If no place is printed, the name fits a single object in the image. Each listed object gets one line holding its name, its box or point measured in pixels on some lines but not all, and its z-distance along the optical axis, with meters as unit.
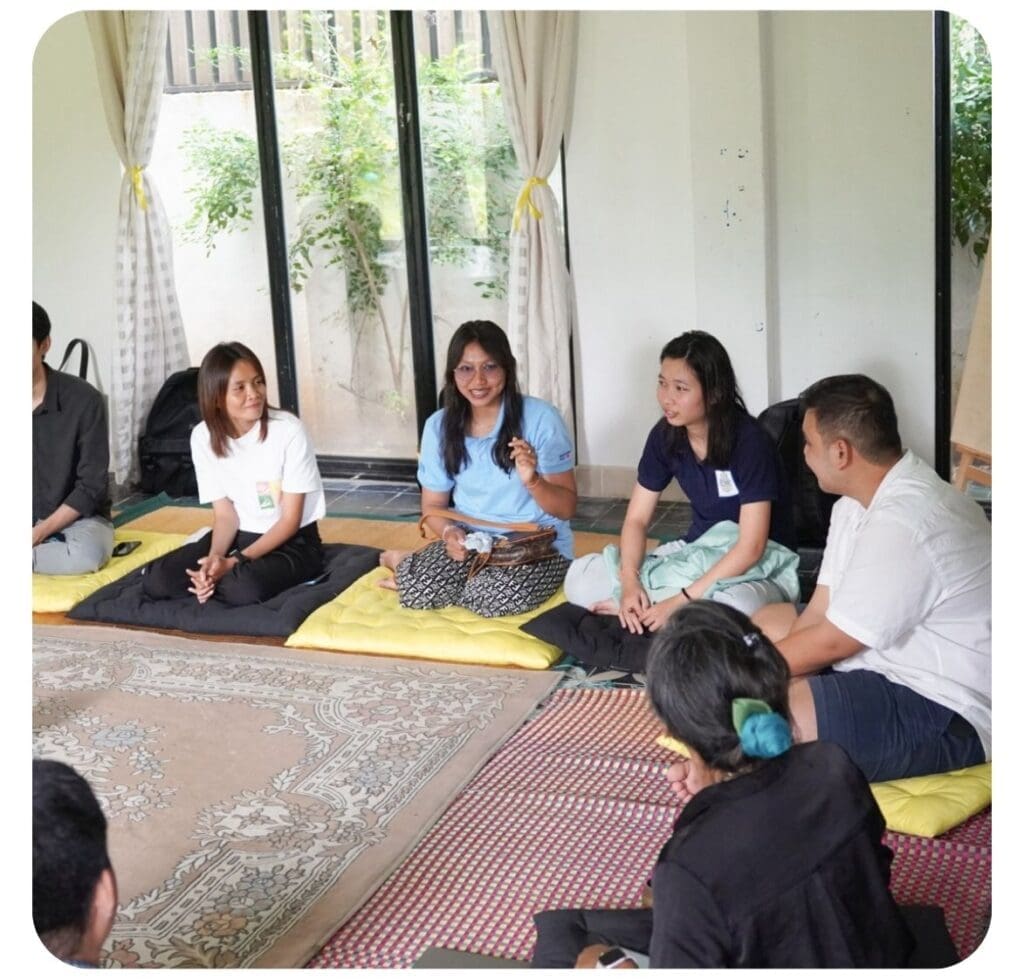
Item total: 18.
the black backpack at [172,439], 5.66
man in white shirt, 2.60
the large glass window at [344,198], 5.43
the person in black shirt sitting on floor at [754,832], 1.66
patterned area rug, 2.45
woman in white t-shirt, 4.01
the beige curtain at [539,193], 5.06
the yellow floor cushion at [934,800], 2.59
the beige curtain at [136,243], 5.66
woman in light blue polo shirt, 3.86
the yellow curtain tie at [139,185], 5.77
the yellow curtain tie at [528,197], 5.18
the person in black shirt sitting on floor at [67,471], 4.34
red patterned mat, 2.35
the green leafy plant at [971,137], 4.78
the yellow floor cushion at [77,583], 4.21
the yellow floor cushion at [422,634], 3.62
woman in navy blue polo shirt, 3.50
